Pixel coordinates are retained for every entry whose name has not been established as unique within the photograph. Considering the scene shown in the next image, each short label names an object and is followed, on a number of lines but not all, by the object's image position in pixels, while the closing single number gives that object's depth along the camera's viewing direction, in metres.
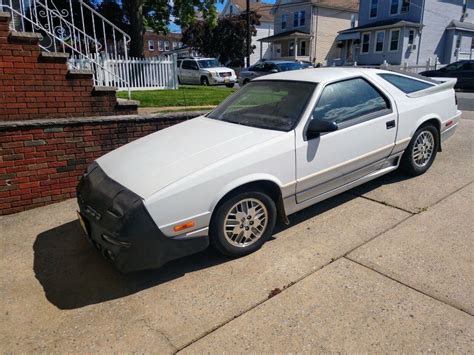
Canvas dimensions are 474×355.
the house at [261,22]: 44.83
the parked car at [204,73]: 22.58
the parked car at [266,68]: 20.69
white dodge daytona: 2.94
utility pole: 30.87
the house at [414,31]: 29.48
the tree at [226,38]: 38.81
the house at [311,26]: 37.75
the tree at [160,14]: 14.16
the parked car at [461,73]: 18.28
